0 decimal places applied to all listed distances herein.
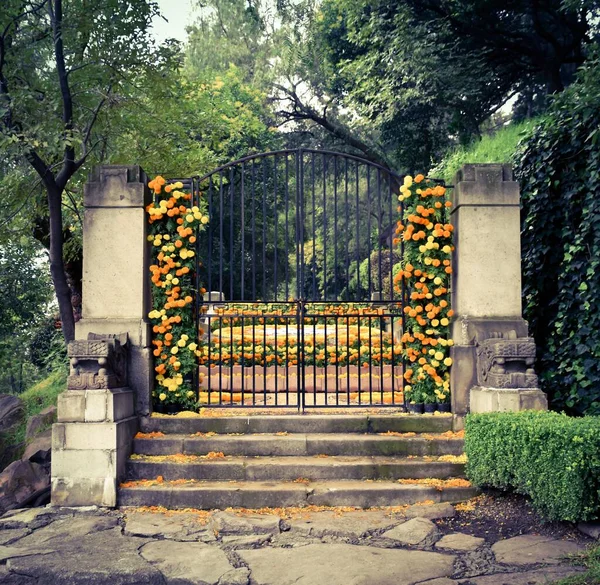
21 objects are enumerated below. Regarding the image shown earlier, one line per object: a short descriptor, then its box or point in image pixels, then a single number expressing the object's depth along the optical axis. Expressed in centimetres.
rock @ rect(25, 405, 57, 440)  925
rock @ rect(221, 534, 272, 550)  502
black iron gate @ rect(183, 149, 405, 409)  746
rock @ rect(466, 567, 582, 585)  408
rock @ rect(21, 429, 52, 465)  774
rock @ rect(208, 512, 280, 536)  535
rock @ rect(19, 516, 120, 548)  516
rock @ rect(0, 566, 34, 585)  429
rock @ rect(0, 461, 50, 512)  689
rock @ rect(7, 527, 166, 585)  431
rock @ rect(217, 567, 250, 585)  423
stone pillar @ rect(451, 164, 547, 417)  703
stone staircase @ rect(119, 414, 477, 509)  598
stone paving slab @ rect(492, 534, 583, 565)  452
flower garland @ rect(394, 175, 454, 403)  719
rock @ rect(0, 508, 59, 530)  564
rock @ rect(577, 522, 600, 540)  482
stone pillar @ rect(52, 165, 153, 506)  640
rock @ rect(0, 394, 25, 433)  1095
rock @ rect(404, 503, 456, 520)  563
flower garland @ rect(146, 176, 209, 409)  720
